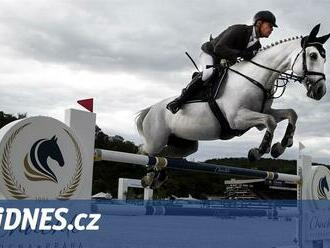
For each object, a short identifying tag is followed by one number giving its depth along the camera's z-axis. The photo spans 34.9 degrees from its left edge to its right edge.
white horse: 3.31
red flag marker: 2.90
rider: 3.55
